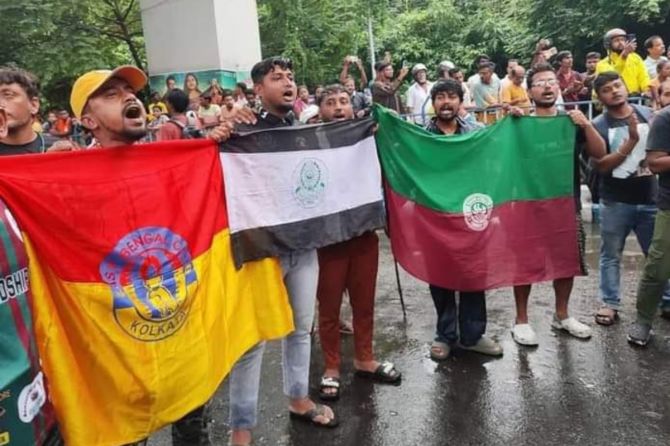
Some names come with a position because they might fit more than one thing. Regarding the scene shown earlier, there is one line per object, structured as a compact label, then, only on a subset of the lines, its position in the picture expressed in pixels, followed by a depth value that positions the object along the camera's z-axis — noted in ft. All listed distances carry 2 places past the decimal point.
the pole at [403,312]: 16.21
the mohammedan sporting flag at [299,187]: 10.13
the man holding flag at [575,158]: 13.75
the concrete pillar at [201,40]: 43.65
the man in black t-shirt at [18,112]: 10.50
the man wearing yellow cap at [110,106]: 8.34
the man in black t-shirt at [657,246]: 12.52
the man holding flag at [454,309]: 13.37
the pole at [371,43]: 73.67
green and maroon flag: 13.23
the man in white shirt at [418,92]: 33.50
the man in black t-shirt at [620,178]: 13.89
